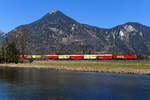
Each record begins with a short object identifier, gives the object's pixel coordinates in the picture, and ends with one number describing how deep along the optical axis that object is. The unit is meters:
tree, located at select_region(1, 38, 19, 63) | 100.25
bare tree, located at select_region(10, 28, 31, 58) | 110.29
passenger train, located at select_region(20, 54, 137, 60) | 123.19
